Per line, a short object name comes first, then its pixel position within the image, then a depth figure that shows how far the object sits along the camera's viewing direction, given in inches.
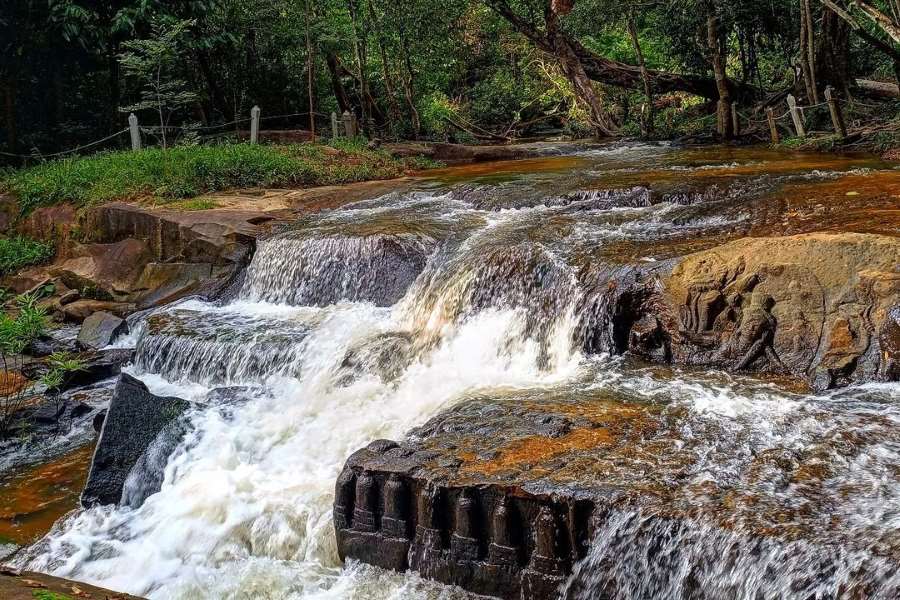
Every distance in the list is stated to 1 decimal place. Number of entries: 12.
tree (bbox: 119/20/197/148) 625.3
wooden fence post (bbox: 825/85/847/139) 562.3
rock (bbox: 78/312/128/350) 411.5
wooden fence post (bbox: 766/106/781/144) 639.8
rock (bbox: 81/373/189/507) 246.4
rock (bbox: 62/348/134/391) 363.3
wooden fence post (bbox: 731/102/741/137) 704.6
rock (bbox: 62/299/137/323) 451.8
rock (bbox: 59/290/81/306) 479.2
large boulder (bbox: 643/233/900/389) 222.8
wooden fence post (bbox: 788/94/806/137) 613.3
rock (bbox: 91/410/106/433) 309.3
